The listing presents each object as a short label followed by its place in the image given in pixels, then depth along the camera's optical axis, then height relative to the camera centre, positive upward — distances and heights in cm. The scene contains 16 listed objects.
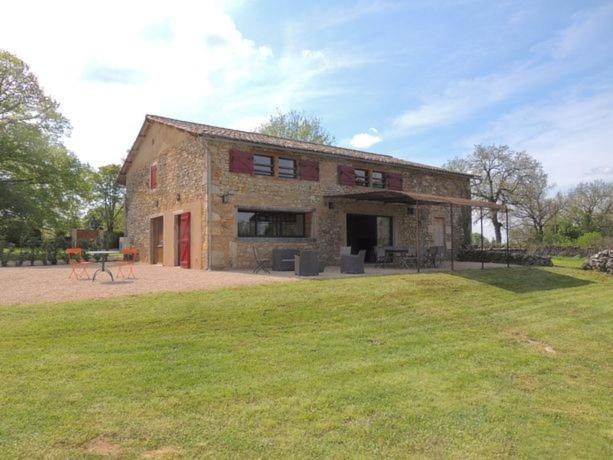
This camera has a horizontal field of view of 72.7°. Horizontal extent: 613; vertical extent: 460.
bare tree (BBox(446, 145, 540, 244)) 3222 +563
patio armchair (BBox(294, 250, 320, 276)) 1105 -48
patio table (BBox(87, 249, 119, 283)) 1088 -32
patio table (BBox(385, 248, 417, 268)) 1380 -40
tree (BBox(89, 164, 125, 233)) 4038 +469
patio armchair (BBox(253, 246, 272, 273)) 1242 -55
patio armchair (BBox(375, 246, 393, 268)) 1495 -40
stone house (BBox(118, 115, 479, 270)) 1325 +168
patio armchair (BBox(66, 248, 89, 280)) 1057 -78
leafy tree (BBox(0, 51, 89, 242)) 2206 +467
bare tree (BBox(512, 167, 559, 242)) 3256 +343
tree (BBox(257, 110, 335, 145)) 3722 +1048
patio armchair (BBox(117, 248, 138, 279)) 1108 -78
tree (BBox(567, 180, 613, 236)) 3422 +362
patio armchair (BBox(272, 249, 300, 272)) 1252 -42
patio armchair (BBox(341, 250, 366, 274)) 1180 -54
